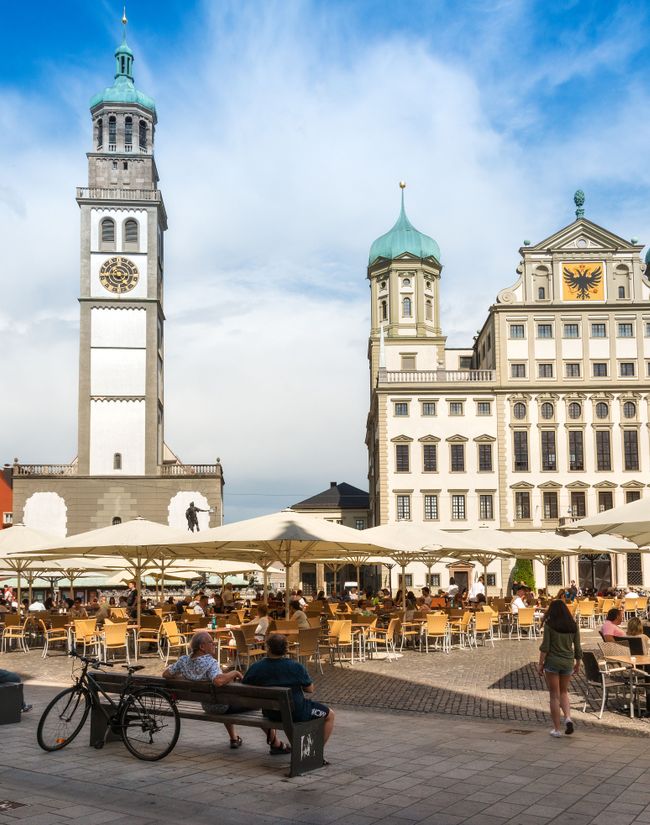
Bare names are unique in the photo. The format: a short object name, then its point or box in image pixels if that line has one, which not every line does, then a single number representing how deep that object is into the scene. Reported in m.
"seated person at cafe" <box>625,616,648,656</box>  13.10
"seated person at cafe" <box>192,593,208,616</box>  24.43
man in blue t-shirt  8.74
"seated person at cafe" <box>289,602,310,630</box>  18.05
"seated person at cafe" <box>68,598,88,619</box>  22.38
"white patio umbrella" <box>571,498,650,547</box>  13.26
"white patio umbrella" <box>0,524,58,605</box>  21.13
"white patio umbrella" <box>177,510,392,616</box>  16.52
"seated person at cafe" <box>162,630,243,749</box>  9.62
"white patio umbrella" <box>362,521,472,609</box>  21.11
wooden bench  8.52
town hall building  57.06
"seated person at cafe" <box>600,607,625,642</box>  13.91
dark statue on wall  55.13
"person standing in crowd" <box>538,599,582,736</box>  10.43
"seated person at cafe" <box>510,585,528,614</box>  25.52
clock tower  55.31
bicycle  9.20
